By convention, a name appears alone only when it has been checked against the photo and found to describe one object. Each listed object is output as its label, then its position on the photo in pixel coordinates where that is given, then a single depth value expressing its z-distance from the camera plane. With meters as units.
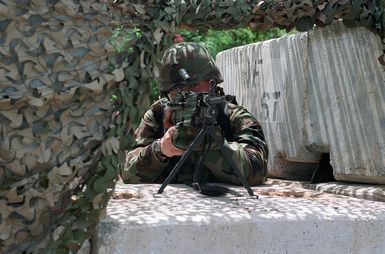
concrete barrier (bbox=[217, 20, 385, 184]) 5.41
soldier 5.71
